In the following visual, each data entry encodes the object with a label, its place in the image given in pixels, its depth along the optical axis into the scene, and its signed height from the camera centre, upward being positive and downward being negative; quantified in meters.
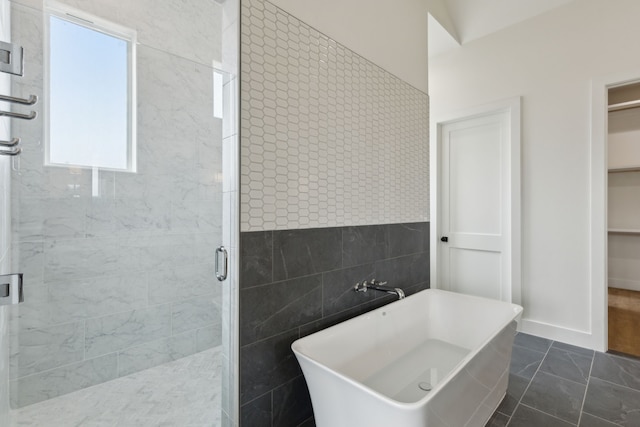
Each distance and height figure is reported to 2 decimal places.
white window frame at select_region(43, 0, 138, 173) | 1.70 +1.05
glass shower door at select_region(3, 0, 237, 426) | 1.59 -0.01
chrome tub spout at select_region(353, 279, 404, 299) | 1.77 -0.48
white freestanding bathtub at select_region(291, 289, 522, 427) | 1.02 -0.74
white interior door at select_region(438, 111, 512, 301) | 2.89 +0.08
